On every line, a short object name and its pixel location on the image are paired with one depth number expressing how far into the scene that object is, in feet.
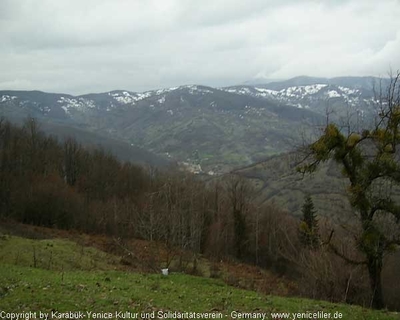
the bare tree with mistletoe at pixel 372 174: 60.34
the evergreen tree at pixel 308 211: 191.44
